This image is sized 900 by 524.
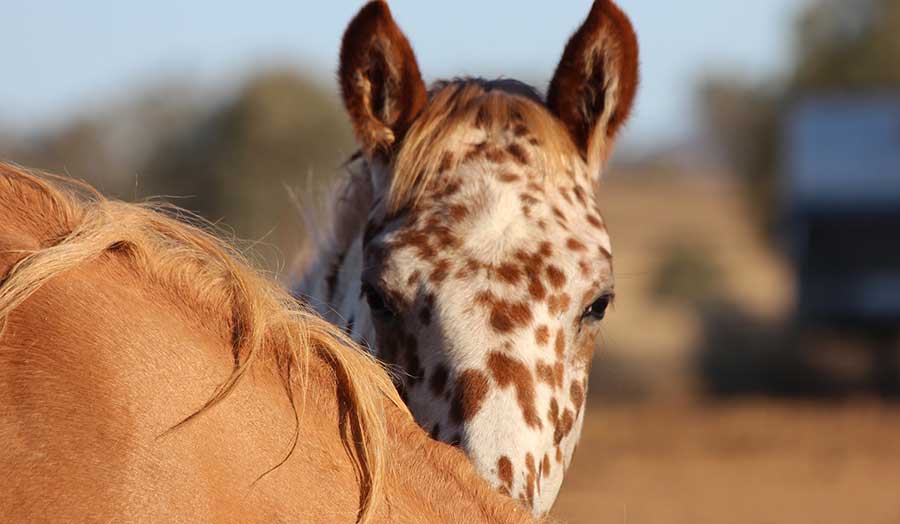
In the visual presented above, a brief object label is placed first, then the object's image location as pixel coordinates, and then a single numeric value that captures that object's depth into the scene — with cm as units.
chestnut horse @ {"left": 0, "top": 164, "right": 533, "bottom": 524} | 527
